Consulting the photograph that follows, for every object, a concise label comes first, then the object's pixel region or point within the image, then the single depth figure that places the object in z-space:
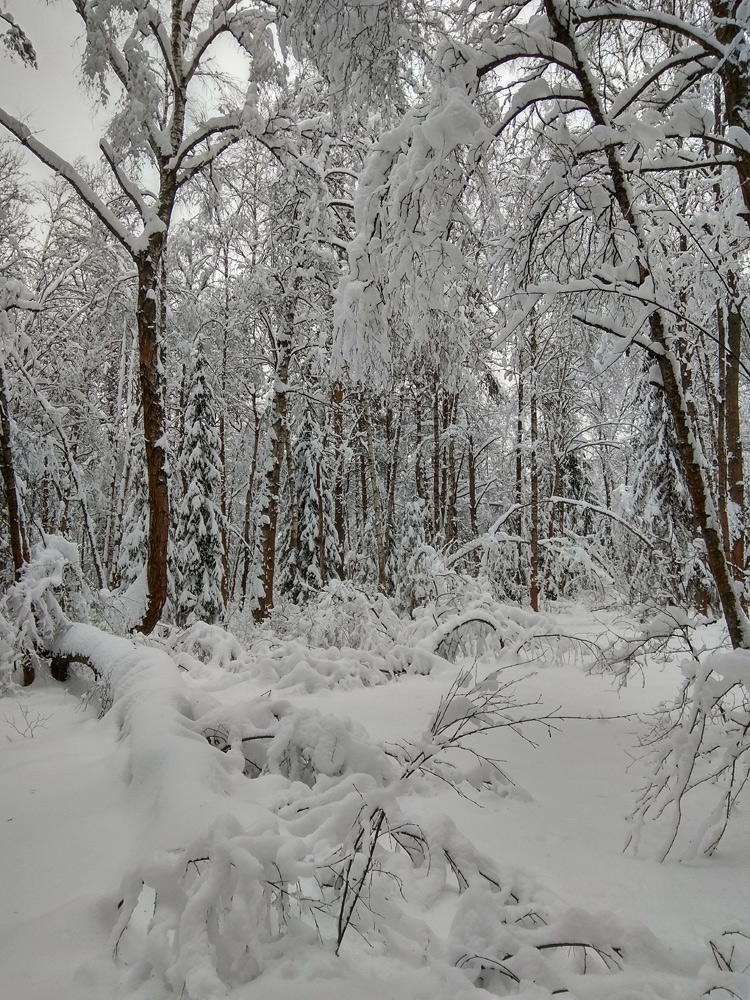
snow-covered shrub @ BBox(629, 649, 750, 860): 2.13
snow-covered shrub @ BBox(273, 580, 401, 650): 7.14
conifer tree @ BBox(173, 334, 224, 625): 14.55
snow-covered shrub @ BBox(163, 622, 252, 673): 5.86
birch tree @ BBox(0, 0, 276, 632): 6.18
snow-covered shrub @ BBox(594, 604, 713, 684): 2.95
